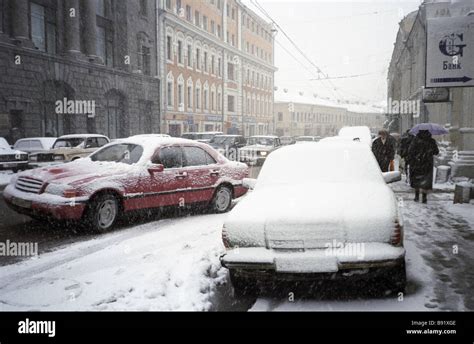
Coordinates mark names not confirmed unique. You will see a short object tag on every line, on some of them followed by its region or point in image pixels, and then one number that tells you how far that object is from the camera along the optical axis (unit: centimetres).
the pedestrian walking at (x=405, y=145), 1327
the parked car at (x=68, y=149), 1589
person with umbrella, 988
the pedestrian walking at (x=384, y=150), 1054
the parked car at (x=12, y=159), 1549
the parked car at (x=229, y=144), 2308
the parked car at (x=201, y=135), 2742
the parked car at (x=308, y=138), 3291
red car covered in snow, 668
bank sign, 1064
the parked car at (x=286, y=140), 3627
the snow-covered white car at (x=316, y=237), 396
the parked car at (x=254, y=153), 2236
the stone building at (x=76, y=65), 2119
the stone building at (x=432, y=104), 1345
